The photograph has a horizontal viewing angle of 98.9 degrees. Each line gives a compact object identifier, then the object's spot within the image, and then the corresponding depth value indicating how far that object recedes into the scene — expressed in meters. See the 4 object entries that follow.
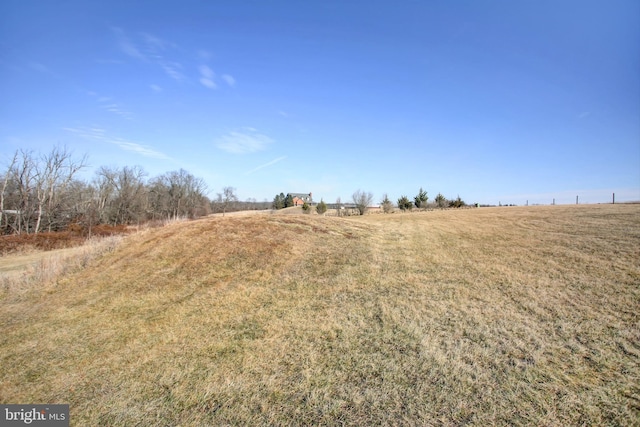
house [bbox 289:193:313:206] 86.31
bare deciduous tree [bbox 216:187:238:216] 78.05
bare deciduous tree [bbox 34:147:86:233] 32.56
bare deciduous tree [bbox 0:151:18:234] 29.45
